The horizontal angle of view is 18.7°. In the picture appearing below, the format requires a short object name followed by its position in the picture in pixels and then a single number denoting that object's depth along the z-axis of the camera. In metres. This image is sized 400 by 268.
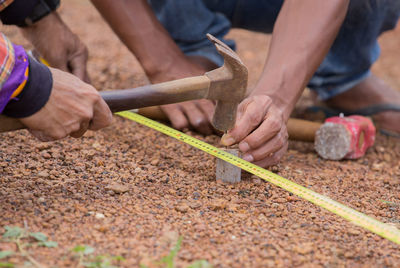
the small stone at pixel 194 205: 1.64
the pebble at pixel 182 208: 1.62
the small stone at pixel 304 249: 1.55
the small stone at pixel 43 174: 1.67
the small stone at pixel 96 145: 1.79
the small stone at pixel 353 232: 1.61
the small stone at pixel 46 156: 1.73
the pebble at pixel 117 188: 1.65
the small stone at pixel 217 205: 1.63
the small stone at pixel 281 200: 1.67
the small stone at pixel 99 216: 1.59
